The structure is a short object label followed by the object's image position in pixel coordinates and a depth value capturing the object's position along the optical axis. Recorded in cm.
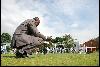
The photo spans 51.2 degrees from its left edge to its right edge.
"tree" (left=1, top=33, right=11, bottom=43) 3411
